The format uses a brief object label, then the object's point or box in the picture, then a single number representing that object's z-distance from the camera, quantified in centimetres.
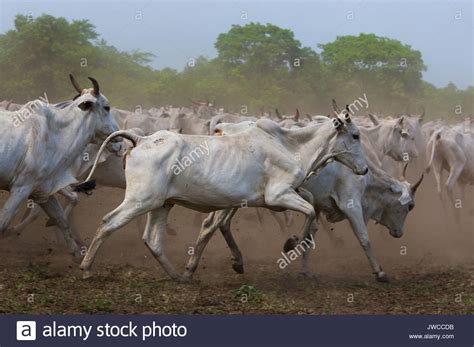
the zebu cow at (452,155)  2458
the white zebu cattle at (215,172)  1325
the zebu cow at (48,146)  1425
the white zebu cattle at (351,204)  1495
